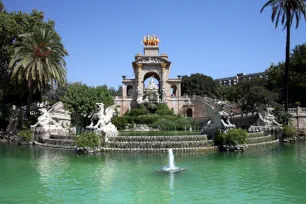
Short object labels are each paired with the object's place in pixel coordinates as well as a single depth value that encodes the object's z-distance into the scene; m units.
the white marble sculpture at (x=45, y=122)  27.52
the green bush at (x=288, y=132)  27.70
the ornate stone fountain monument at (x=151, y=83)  61.59
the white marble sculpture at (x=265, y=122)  27.72
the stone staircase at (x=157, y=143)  21.33
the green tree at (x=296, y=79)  40.09
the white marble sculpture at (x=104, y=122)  22.08
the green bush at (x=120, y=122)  44.08
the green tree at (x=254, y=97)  34.00
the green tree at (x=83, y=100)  35.59
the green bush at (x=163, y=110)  52.55
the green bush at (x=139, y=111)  52.03
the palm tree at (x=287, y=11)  33.09
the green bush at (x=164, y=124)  44.34
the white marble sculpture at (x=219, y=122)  21.96
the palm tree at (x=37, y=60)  29.98
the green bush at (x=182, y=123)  44.56
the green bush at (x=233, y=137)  20.92
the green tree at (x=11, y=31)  32.47
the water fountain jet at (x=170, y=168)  14.22
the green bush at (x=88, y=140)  20.62
